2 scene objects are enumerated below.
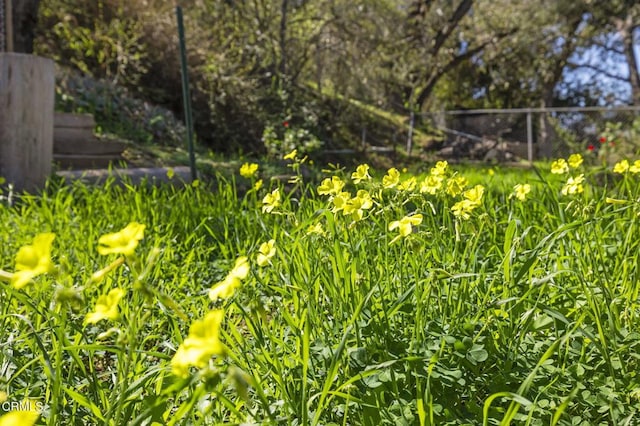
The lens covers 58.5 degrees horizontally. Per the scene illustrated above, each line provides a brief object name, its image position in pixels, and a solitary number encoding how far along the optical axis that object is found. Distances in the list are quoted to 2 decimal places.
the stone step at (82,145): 5.70
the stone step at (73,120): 5.71
